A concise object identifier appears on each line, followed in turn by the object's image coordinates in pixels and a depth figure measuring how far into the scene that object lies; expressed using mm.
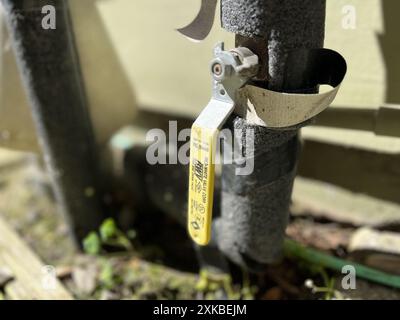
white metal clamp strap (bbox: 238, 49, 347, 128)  273
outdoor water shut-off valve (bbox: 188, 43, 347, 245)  275
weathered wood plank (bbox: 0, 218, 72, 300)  387
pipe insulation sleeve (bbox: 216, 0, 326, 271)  267
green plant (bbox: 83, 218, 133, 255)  404
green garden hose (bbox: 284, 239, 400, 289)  367
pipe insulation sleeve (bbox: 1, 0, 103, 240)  348
